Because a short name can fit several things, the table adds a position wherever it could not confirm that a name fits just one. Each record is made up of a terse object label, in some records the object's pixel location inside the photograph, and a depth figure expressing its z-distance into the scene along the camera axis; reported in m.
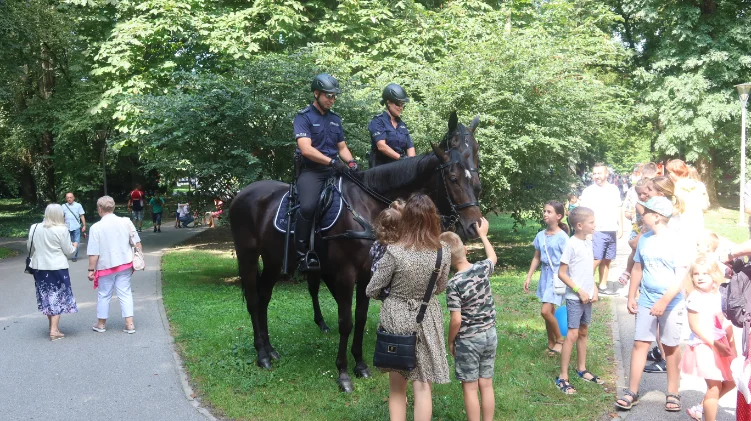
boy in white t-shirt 6.61
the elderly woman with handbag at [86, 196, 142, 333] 9.79
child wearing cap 6.03
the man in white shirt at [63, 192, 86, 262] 19.25
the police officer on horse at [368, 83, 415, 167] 7.63
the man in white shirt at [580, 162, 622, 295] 11.91
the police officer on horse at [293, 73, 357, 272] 7.02
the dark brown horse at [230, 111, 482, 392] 6.16
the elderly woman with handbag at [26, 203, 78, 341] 9.62
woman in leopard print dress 4.84
